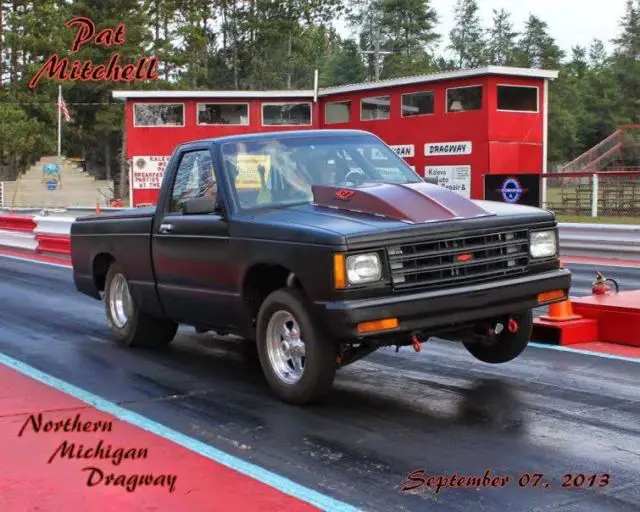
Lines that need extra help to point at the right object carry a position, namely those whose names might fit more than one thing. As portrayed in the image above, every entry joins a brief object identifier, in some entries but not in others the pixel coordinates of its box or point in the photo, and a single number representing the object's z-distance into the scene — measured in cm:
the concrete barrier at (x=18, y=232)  1945
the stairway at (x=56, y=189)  5975
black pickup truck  561
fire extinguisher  874
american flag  5546
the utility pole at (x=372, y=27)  9452
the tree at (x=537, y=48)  9669
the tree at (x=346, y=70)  9275
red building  3522
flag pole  5681
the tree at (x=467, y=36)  10944
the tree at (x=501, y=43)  10406
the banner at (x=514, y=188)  2459
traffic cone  832
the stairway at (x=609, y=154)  4638
